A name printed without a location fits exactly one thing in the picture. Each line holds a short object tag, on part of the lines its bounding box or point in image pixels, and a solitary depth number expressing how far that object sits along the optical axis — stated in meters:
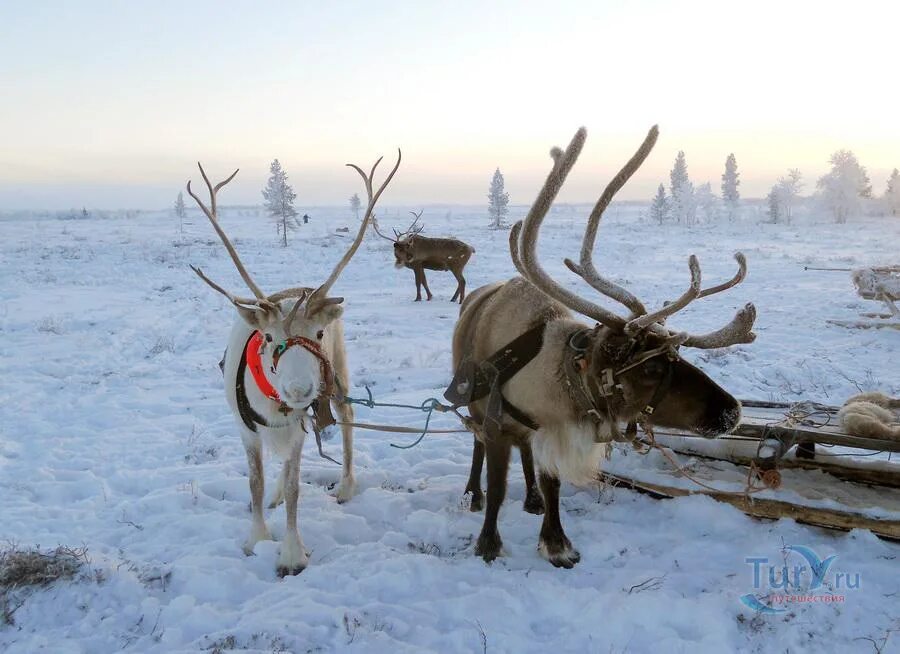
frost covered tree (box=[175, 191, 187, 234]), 69.14
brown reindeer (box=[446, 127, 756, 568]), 3.02
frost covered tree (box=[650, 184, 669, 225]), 65.62
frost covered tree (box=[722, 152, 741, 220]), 75.61
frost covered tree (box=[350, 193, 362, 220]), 80.46
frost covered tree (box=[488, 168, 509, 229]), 57.81
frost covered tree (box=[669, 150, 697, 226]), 67.00
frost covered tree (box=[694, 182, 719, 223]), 72.25
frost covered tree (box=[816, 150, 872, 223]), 59.28
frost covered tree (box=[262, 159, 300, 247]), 41.64
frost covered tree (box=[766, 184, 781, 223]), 65.56
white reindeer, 3.17
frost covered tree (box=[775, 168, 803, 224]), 66.94
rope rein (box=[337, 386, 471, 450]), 3.97
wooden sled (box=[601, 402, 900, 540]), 3.48
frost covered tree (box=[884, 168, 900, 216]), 65.79
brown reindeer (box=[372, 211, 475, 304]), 15.29
